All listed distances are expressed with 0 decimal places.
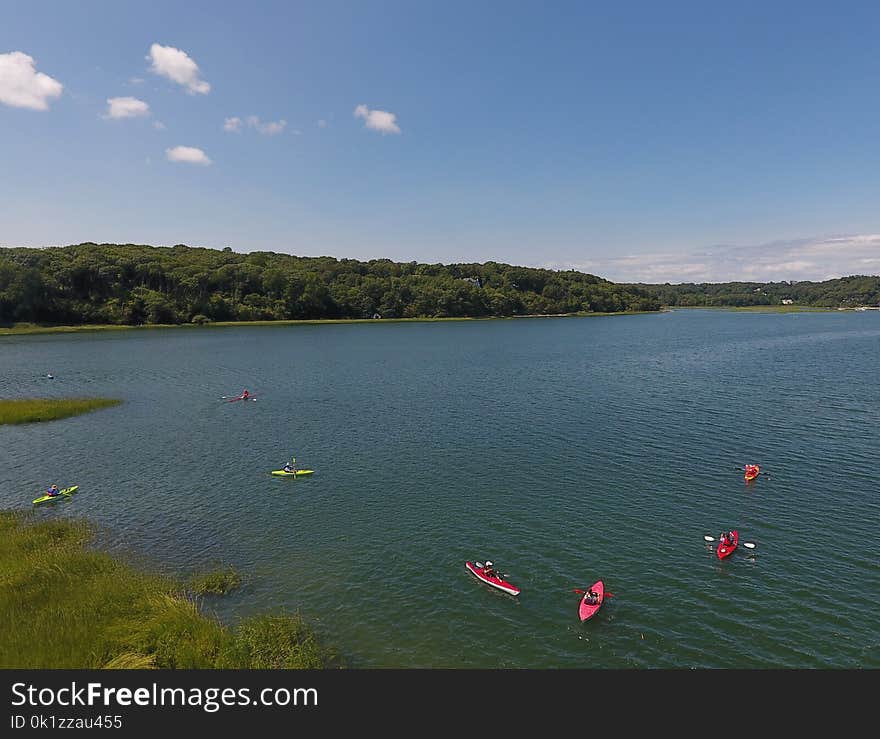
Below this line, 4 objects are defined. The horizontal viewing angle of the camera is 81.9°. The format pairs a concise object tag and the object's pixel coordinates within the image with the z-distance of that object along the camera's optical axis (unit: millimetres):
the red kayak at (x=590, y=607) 23997
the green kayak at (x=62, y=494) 37969
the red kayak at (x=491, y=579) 26241
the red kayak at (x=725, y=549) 29234
